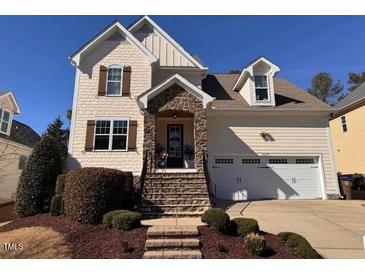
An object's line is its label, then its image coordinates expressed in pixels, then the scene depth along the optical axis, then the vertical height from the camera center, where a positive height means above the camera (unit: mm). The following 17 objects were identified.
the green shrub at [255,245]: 5738 -1319
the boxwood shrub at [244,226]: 6633 -1049
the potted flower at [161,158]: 11891 +1350
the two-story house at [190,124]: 12633 +3307
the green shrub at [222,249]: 5895 -1436
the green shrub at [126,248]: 5896 -1410
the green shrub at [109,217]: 7504 -904
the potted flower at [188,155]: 13256 +1642
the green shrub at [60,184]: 9688 +99
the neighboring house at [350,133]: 17906 +3962
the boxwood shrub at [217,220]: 6863 -923
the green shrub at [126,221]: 7117 -960
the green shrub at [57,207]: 9049 -714
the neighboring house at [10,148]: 17031 +2795
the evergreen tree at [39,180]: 9695 +260
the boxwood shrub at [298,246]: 5562 -1337
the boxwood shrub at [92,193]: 8027 -221
